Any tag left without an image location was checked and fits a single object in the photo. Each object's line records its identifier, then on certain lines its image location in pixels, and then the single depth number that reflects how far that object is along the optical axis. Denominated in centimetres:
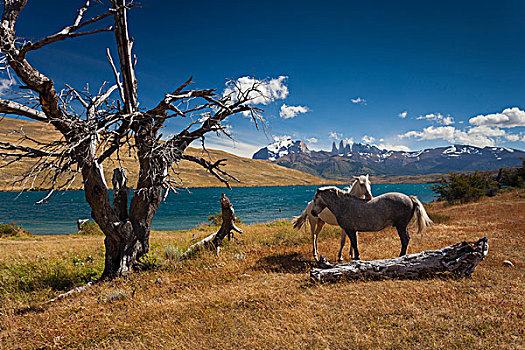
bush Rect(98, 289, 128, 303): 667
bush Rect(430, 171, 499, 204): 3212
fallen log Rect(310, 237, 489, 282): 619
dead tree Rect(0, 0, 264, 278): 613
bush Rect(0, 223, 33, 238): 2675
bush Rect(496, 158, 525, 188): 3594
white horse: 838
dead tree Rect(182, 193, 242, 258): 1086
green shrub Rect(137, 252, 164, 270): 871
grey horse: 772
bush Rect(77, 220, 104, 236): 2872
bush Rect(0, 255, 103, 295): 823
